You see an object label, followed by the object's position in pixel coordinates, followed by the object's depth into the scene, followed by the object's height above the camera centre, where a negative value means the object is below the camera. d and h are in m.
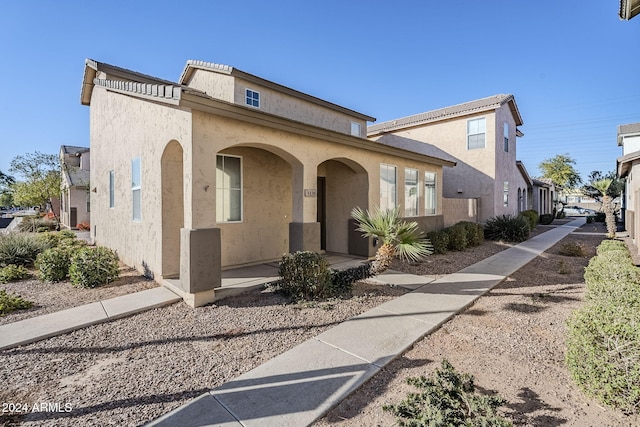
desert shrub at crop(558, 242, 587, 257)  11.17 -1.44
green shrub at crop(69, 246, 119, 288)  6.91 -1.24
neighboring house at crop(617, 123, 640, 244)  9.50 +1.71
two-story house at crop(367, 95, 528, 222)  15.98 +4.03
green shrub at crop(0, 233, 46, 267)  9.06 -1.03
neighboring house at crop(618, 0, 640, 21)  3.90 +2.75
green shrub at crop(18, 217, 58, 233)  18.36 -0.52
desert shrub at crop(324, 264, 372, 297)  6.67 -1.57
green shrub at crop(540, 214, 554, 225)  25.83 -0.53
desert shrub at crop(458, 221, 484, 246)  13.32 -0.88
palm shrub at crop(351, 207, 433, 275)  6.85 -0.56
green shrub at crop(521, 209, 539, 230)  19.95 -0.26
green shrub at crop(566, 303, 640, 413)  2.71 -1.39
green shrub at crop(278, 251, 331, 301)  6.23 -1.31
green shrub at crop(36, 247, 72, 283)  7.46 -1.25
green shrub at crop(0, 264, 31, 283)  7.63 -1.49
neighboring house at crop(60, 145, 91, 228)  20.33 +1.82
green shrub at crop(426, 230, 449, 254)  11.56 -1.06
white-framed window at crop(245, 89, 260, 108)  11.83 +4.71
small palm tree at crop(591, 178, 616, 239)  14.52 +0.53
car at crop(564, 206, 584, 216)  48.53 +0.49
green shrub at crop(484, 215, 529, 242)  14.83 -0.80
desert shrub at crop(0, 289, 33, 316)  5.48 -1.63
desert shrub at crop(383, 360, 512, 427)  2.39 -1.65
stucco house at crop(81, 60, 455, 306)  5.80 +1.16
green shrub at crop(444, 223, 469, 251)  12.27 -1.07
